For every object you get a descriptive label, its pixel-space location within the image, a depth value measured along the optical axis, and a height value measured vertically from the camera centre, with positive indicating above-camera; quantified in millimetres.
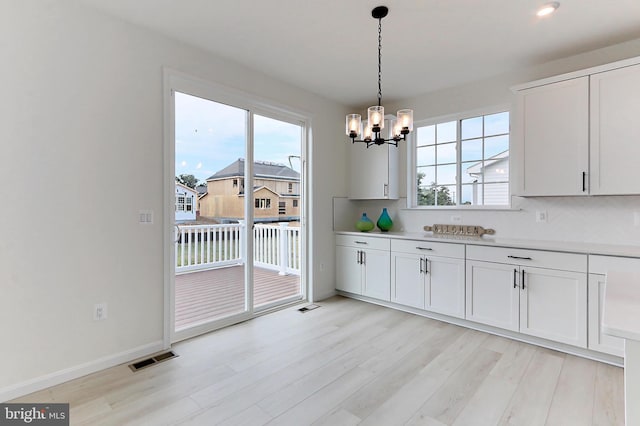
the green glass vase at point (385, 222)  4309 -163
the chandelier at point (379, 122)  2398 +704
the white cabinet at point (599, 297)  2469 -725
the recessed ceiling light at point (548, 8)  2297 +1530
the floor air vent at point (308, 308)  3810 -1225
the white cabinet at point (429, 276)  3340 -753
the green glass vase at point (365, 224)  4402 -195
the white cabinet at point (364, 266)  3941 -747
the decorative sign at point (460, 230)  3697 -247
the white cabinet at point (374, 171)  4262 +556
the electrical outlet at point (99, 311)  2416 -791
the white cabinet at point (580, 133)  2639 +711
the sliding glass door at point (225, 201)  3016 +113
